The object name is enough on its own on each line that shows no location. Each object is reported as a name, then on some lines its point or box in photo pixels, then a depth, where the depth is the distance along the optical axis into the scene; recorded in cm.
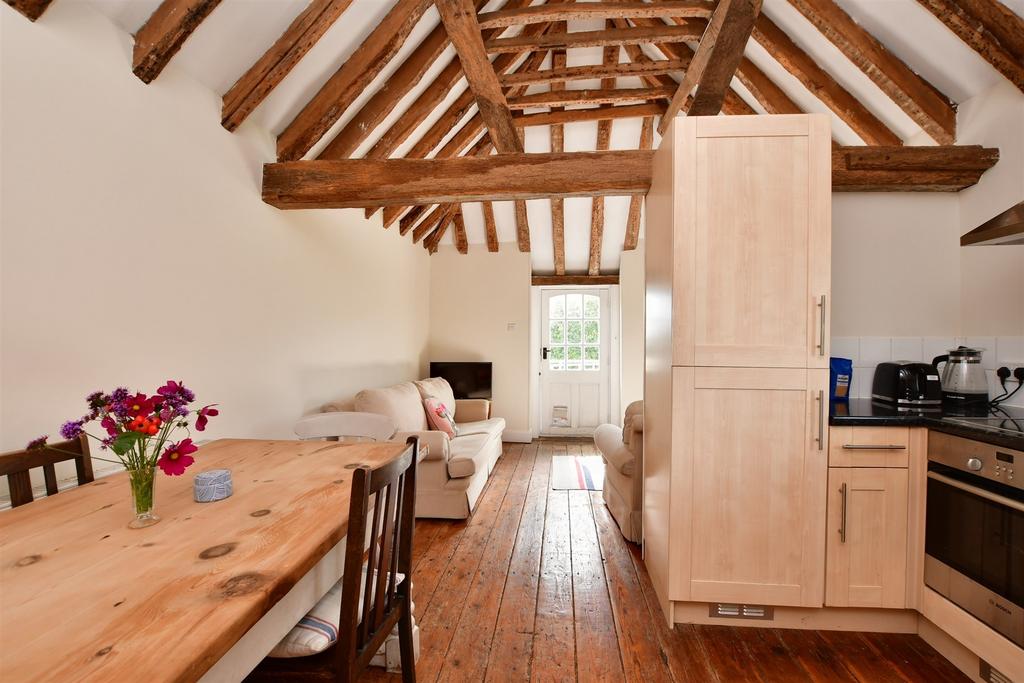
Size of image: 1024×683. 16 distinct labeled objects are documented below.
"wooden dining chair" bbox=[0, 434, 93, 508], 125
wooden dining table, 67
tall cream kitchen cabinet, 200
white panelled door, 643
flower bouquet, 109
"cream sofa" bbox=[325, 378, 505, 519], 329
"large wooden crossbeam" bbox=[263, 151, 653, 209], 284
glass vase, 112
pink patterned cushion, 419
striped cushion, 115
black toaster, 221
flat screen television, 587
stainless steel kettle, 224
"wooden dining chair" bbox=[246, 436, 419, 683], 109
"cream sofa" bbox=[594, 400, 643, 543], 294
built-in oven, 159
